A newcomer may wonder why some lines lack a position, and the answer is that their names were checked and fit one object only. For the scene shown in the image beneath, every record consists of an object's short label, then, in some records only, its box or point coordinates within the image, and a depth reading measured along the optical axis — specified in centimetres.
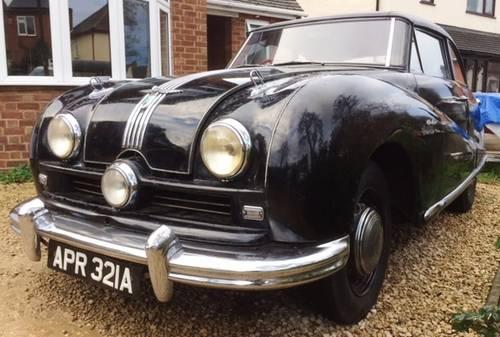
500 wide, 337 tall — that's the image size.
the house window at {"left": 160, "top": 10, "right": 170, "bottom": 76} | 760
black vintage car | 178
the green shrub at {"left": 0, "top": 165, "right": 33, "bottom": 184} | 543
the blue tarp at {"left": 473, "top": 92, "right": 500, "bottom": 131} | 707
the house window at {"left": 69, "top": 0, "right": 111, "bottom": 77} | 619
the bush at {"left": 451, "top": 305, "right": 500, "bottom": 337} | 159
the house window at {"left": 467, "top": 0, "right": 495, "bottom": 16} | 1833
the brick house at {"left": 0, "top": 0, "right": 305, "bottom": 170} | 579
